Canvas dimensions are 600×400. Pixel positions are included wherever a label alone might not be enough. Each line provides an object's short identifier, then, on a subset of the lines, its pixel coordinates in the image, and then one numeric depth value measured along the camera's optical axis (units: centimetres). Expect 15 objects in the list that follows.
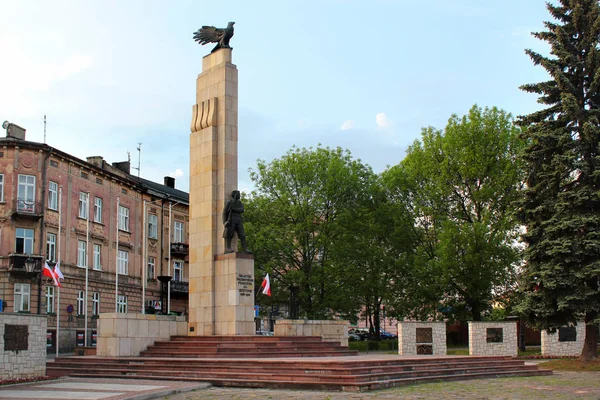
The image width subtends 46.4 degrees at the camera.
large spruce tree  2547
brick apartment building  4062
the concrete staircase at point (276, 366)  1742
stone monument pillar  2648
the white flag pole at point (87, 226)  4226
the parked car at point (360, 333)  6090
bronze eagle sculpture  2906
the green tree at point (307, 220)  4506
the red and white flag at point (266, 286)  3416
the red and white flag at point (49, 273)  3086
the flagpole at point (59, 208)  4166
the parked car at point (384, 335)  6112
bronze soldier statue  2688
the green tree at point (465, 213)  4050
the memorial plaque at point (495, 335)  3144
